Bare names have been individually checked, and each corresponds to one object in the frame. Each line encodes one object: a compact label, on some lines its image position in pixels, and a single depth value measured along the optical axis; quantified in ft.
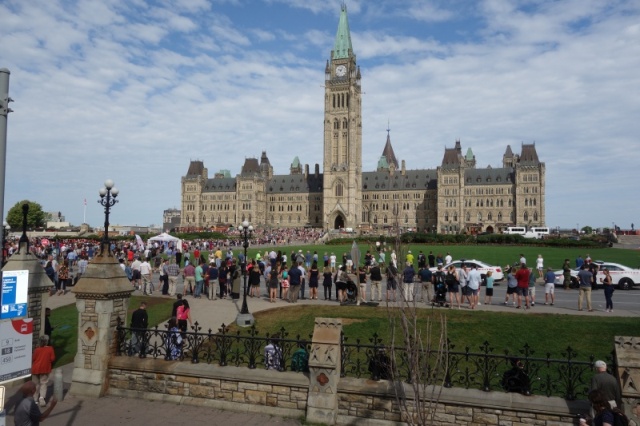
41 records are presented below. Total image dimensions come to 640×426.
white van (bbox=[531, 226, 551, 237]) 290.56
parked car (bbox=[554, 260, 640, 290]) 86.63
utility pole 20.99
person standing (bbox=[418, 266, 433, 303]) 66.35
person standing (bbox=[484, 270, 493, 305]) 69.01
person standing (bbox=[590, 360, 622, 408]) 26.78
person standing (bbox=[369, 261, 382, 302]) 70.59
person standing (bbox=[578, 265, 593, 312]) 62.95
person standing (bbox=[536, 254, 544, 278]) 98.02
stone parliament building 394.73
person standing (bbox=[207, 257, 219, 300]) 76.59
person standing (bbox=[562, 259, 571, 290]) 88.85
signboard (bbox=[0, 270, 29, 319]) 26.81
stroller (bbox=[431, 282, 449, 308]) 67.72
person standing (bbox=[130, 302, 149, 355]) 39.73
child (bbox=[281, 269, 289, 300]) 77.71
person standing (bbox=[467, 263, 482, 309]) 64.75
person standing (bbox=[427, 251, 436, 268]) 106.55
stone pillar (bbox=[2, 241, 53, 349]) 47.93
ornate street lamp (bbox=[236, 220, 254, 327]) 58.44
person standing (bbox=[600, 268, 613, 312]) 62.69
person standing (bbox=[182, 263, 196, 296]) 79.15
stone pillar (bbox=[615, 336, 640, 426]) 27.14
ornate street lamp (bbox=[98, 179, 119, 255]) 64.61
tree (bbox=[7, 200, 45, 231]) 378.32
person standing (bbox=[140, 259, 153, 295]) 83.28
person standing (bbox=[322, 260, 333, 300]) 75.77
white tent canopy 157.84
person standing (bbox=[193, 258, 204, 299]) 78.38
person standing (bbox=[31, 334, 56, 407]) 36.35
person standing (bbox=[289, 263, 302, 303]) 71.82
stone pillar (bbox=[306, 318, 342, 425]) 33.24
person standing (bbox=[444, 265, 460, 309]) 66.95
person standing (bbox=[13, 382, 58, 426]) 23.70
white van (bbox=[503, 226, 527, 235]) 319.90
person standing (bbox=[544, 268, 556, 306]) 68.80
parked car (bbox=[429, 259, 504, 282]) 90.43
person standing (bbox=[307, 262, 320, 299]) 75.20
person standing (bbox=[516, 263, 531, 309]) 64.95
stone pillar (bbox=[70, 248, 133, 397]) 38.99
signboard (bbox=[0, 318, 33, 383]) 20.58
